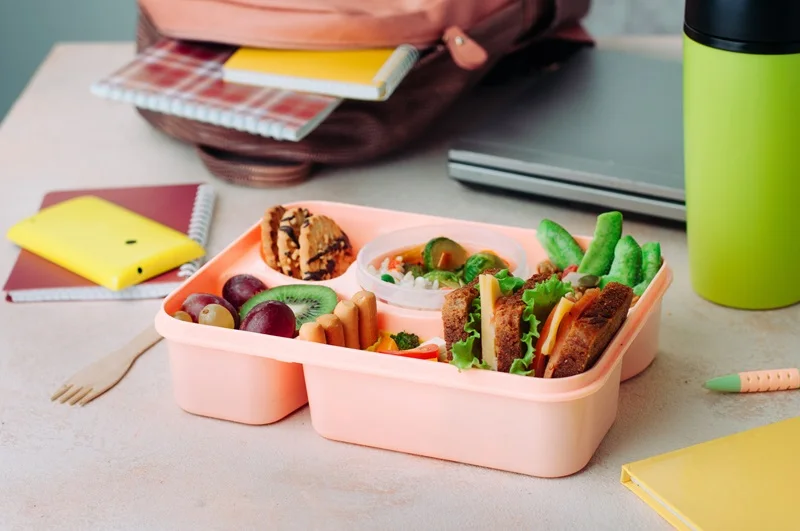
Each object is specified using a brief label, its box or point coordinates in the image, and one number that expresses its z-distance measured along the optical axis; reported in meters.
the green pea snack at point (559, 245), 1.14
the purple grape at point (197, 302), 1.10
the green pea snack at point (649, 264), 1.11
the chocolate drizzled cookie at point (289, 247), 1.16
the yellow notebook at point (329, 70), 1.27
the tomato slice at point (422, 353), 1.06
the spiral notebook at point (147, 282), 1.21
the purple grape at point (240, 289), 1.14
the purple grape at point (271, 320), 1.09
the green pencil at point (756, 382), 1.10
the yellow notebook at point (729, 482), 1.00
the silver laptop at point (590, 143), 1.25
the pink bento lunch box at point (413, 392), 1.03
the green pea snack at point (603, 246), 1.13
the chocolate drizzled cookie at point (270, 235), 1.17
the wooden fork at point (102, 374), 1.13
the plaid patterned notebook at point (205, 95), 1.28
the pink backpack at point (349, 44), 1.30
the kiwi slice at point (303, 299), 1.12
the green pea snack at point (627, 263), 1.11
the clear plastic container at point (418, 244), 1.12
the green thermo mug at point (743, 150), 1.10
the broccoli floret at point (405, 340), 1.09
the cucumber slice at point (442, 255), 1.15
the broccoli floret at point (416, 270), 1.14
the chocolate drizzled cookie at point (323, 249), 1.16
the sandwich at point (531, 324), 1.02
